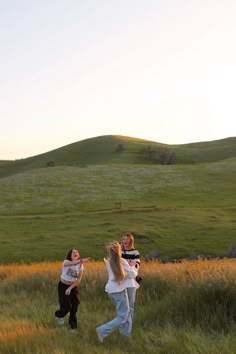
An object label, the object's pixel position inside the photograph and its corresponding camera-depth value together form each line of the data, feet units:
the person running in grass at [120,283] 30.73
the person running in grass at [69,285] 36.29
